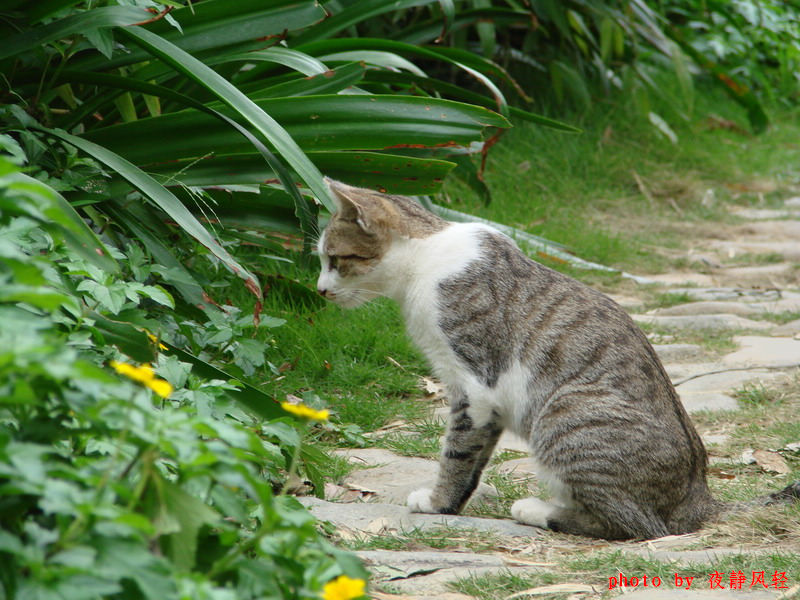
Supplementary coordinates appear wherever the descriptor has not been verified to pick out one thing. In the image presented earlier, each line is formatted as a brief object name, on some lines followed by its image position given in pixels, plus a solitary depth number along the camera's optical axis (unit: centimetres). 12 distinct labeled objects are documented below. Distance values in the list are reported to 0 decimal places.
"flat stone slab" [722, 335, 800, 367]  836
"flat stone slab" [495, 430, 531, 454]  739
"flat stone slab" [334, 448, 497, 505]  627
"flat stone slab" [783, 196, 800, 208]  1441
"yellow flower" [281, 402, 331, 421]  305
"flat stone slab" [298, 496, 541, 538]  554
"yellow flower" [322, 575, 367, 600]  266
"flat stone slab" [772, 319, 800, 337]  920
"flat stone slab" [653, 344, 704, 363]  870
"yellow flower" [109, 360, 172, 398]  275
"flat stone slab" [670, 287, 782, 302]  1041
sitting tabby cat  572
